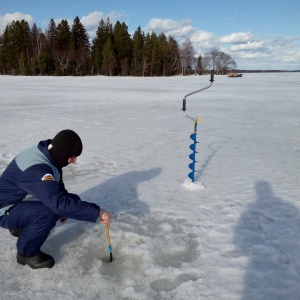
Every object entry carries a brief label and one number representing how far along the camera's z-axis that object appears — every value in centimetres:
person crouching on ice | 248
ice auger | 474
